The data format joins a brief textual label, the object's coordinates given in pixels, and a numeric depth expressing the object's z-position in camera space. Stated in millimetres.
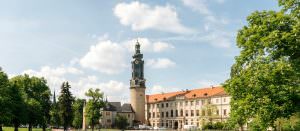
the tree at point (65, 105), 88125
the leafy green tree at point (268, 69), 22250
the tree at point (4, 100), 47591
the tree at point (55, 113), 93750
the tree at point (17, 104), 53906
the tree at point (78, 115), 122475
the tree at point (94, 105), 80875
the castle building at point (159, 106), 107125
